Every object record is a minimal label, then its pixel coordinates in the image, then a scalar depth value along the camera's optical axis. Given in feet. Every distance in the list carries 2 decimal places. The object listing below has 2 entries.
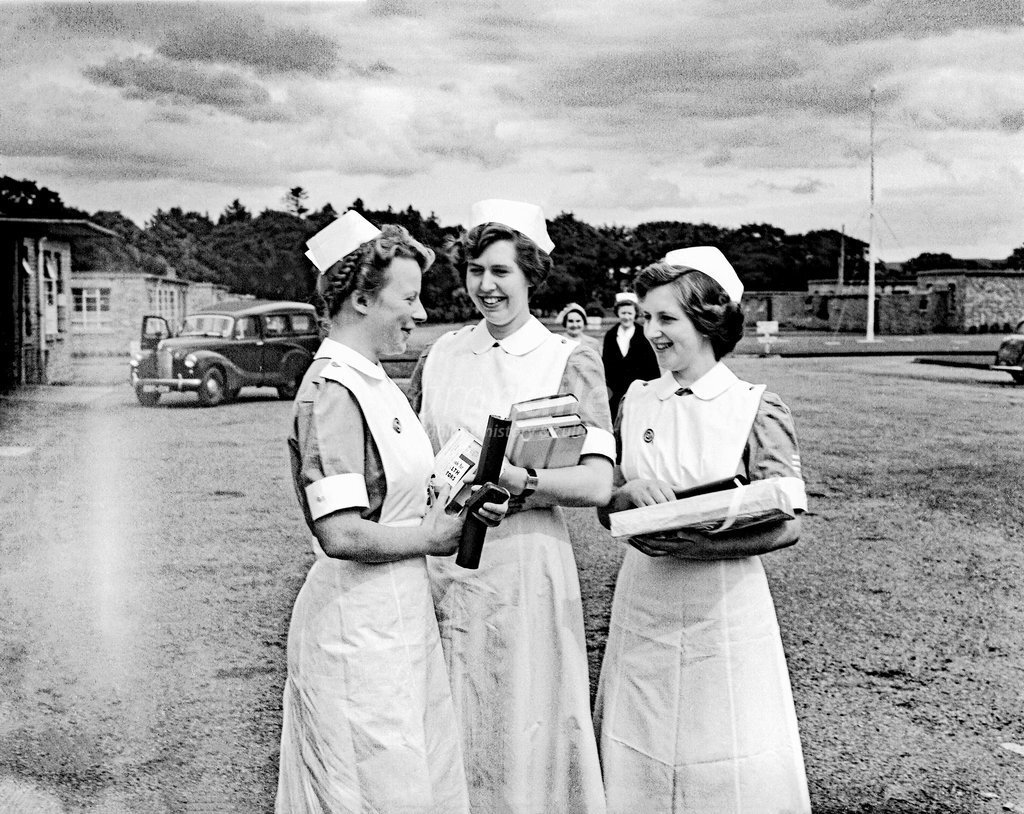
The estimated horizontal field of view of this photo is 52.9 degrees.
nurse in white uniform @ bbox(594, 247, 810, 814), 6.24
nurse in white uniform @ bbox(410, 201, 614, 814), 6.60
